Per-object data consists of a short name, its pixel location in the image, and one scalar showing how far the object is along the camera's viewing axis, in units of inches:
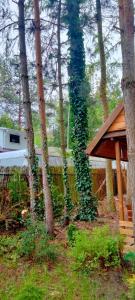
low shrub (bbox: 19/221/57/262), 178.1
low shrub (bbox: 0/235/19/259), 187.4
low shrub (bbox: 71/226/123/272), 166.1
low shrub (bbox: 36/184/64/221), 237.5
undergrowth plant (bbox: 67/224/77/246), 201.4
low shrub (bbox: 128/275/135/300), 111.4
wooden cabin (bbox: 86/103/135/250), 182.2
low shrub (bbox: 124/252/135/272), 150.6
